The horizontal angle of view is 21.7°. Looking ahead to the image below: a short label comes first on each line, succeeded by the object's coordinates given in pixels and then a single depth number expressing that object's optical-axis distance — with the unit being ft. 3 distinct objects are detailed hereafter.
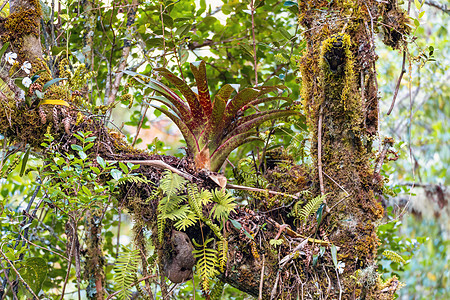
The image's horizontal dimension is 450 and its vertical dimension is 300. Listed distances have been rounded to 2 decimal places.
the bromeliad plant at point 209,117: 15.05
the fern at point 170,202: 14.20
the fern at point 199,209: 14.27
